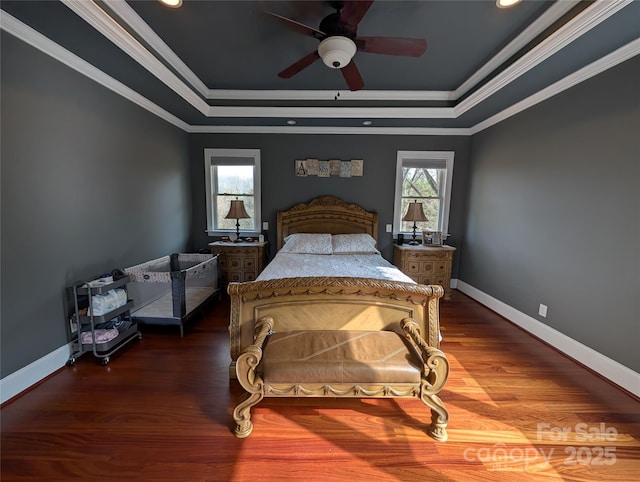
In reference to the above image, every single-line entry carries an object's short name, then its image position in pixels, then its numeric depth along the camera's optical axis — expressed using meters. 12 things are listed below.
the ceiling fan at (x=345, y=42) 1.80
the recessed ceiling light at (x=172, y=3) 1.91
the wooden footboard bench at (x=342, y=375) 1.53
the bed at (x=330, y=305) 1.83
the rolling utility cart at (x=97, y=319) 2.19
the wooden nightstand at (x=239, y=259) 3.92
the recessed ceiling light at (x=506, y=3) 1.90
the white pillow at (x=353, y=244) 3.59
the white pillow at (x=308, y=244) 3.59
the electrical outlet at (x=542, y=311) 2.72
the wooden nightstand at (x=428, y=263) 3.84
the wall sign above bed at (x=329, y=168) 4.13
